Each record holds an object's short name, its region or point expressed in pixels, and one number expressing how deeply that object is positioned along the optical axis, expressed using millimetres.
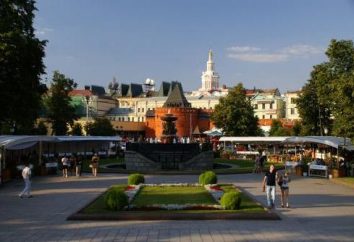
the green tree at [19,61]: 33125
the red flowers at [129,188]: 26255
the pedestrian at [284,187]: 21283
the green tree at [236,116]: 81438
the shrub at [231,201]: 19469
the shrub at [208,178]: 28344
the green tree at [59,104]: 71938
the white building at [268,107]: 144062
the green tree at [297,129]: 80938
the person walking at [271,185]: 21047
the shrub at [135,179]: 28441
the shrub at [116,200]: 19031
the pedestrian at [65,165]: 36812
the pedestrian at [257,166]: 41725
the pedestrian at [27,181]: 24453
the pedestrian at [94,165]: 38031
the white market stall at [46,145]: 33438
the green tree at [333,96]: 34525
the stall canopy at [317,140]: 38281
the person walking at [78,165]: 37781
